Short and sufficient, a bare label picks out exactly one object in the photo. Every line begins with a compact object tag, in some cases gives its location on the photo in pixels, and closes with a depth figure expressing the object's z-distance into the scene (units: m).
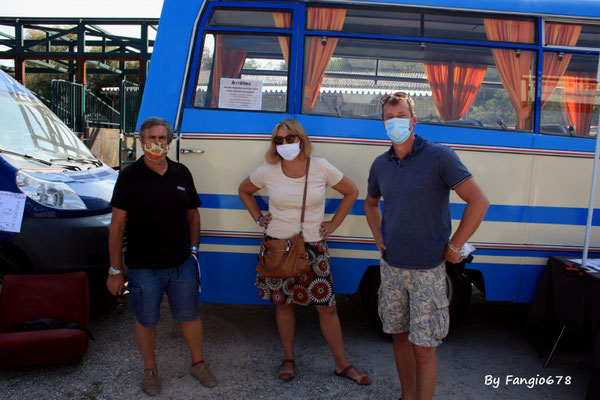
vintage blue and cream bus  3.68
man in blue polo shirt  2.53
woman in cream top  3.21
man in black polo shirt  3.00
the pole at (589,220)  3.38
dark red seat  3.31
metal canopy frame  13.55
